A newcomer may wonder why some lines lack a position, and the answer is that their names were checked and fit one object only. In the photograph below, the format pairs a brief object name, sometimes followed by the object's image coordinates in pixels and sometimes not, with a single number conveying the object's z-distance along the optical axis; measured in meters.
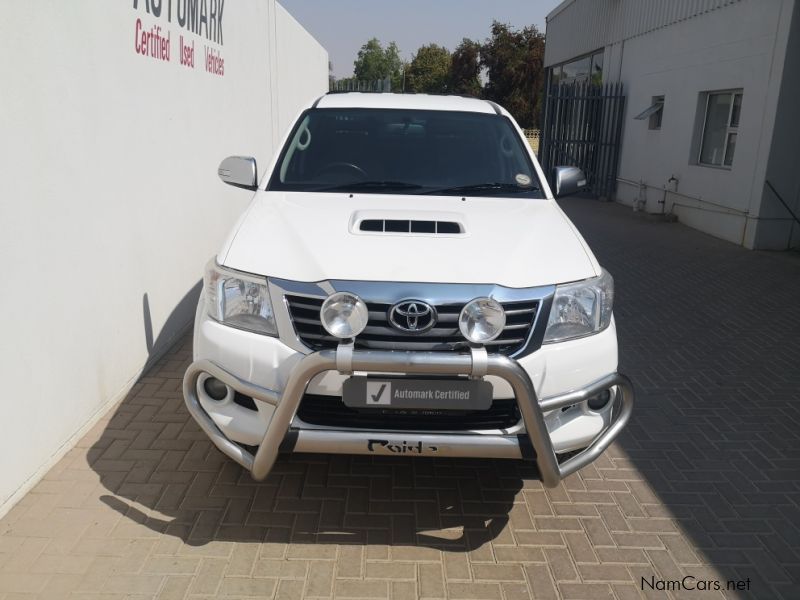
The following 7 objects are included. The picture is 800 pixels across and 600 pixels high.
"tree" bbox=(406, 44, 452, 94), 59.22
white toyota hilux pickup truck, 2.75
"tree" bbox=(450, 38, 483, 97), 47.12
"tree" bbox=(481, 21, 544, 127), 41.32
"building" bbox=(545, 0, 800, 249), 9.78
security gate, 16.03
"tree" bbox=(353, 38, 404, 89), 81.75
